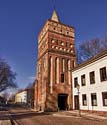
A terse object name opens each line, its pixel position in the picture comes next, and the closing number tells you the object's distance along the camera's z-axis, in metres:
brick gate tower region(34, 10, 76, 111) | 18.56
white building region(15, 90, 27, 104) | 60.92
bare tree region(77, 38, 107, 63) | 22.30
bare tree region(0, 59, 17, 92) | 31.13
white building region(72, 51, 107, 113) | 13.26
